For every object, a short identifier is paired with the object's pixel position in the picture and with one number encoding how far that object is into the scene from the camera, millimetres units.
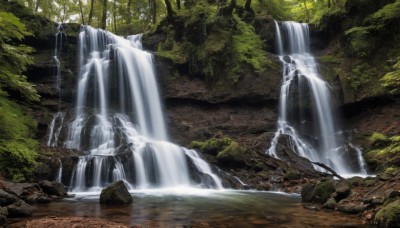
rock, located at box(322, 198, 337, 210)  9618
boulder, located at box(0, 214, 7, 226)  6844
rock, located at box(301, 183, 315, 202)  11043
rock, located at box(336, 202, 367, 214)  8740
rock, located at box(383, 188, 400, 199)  7962
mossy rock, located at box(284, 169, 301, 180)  15141
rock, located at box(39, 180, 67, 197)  11266
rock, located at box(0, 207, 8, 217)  7288
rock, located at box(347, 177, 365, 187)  11875
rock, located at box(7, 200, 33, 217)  7719
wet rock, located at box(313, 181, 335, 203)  10578
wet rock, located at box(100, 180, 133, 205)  10086
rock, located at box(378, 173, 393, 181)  10738
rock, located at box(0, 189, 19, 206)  8234
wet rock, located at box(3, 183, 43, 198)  9852
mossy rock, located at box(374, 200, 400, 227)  6820
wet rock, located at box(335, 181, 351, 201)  10273
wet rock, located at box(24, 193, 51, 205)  9760
